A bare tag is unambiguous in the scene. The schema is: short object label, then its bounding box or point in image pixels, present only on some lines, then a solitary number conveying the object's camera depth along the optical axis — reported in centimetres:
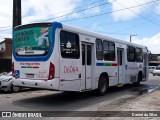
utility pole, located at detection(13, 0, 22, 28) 1325
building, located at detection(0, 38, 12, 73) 1992
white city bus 656
